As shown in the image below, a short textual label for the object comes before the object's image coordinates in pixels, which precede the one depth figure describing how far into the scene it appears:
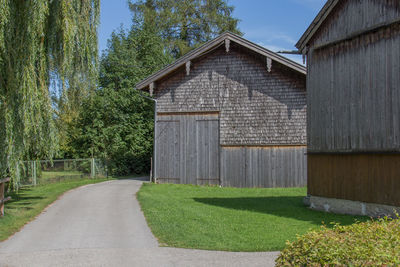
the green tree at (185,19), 43.38
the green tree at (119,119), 32.09
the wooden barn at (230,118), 22.02
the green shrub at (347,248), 3.99
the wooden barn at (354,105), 11.61
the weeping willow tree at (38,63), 11.42
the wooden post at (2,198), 12.25
